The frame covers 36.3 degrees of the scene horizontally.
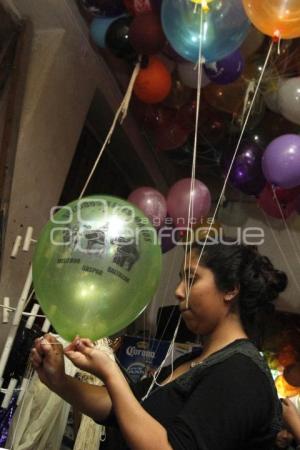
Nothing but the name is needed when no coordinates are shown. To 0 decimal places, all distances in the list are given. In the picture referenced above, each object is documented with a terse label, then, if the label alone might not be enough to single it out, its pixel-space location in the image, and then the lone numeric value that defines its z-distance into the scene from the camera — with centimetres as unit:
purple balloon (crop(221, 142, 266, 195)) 249
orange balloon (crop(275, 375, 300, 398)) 317
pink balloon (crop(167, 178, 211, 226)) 249
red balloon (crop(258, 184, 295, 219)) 266
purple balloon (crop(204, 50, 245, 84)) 212
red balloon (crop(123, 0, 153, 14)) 204
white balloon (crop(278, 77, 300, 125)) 221
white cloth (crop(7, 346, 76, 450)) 174
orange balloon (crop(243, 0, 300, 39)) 168
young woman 75
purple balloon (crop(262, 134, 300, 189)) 221
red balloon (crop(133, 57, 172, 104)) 231
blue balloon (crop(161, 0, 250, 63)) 180
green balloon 99
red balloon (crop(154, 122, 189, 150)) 272
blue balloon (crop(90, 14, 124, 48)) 222
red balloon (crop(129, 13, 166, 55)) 204
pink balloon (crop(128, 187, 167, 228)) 247
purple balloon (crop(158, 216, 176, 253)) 257
